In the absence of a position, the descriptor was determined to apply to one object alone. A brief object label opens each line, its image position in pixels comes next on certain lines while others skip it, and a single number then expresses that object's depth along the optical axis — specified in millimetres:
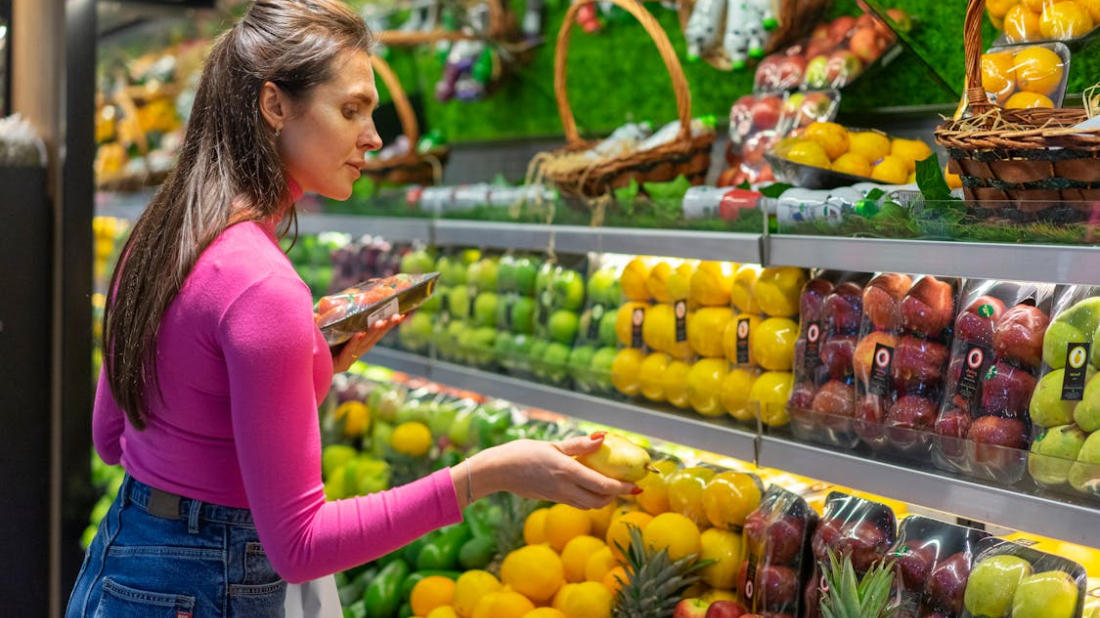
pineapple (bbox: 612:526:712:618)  2037
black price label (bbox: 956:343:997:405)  1767
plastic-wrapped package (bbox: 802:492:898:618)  1806
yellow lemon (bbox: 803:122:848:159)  2289
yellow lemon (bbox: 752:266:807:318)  2209
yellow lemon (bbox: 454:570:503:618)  2395
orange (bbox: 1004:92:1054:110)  1895
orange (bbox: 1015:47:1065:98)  1927
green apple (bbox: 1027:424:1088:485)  1549
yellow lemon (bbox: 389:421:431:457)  3178
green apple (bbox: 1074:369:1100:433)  1536
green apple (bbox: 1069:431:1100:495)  1504
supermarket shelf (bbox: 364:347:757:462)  2150
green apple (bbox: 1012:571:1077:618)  1512
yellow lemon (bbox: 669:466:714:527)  2158
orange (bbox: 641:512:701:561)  2092
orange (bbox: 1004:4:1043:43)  2020
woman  1339
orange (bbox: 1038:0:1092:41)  1953
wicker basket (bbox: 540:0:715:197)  2652
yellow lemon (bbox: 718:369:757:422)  2207
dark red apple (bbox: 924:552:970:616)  1648
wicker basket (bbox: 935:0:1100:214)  1540
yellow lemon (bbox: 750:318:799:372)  2189
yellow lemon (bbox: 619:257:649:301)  2621
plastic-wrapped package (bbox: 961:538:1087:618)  1519
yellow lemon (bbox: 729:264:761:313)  2289
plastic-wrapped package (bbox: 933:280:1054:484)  1675
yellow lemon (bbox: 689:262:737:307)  2396
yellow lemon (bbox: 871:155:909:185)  2197
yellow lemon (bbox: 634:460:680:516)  2223
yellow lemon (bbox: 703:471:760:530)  2086
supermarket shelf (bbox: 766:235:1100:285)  1538
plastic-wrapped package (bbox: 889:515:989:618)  1660
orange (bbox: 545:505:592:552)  2381
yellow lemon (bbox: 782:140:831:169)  2203
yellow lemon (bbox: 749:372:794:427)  2158
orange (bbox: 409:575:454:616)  2523
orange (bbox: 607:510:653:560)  2195
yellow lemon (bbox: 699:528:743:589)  2068
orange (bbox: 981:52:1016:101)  1962
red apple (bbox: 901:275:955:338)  1880
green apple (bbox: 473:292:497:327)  3172
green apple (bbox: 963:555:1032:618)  1577
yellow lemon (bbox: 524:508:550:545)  2455
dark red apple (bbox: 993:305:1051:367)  1689
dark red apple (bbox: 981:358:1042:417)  1688
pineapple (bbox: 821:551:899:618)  1663
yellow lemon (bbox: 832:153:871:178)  2231
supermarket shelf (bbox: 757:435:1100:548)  1514
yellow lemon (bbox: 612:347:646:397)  2488
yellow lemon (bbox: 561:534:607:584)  2299
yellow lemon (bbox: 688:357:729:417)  2281
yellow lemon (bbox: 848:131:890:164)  2299
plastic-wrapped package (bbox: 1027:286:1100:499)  1534
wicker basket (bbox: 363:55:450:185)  3799
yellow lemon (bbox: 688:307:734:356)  2355
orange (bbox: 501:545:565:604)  2309
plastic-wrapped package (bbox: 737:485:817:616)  1917
